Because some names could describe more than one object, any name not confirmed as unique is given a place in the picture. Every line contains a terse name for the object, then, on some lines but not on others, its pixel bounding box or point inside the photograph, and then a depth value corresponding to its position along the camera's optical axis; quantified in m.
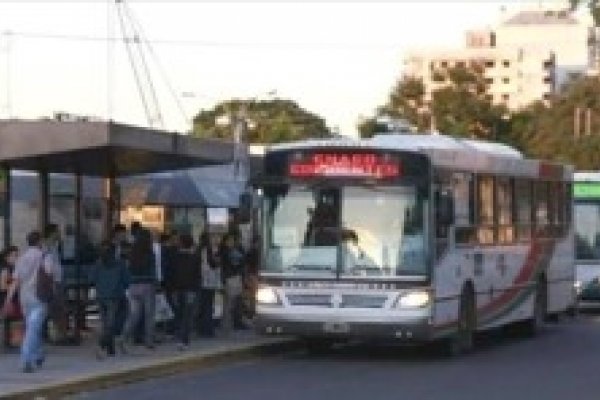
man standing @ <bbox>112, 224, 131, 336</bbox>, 20.03
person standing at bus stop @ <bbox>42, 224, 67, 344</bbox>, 19.33
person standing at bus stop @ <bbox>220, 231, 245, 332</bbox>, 24.31
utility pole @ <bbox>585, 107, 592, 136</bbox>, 98.44
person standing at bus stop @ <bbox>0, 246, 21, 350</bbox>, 19.44
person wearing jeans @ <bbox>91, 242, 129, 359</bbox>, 19.70
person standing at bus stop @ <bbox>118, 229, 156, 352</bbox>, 20.48
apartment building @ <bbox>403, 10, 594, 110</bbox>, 171.00
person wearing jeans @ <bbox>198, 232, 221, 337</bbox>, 23.17
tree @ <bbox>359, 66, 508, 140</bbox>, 96.06
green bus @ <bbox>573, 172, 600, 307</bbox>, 35.28
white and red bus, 20.78
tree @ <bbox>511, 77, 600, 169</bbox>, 91.94
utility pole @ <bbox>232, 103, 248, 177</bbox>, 24.25
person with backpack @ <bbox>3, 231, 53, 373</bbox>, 17.91
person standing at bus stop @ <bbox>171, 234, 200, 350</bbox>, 21.78
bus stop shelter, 19.47
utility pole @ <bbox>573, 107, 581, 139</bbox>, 98.24
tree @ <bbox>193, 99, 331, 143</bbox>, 107.44
